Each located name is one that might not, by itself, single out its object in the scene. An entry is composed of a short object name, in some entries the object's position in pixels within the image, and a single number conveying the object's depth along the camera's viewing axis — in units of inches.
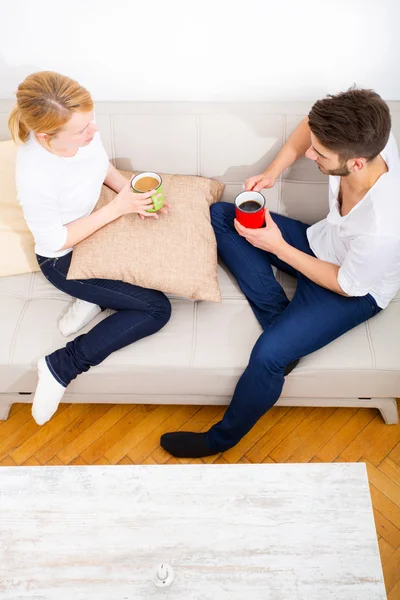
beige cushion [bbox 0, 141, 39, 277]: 74.2
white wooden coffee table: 52.4
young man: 56.5
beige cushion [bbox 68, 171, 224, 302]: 66.2
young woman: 58.2
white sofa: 68.0
